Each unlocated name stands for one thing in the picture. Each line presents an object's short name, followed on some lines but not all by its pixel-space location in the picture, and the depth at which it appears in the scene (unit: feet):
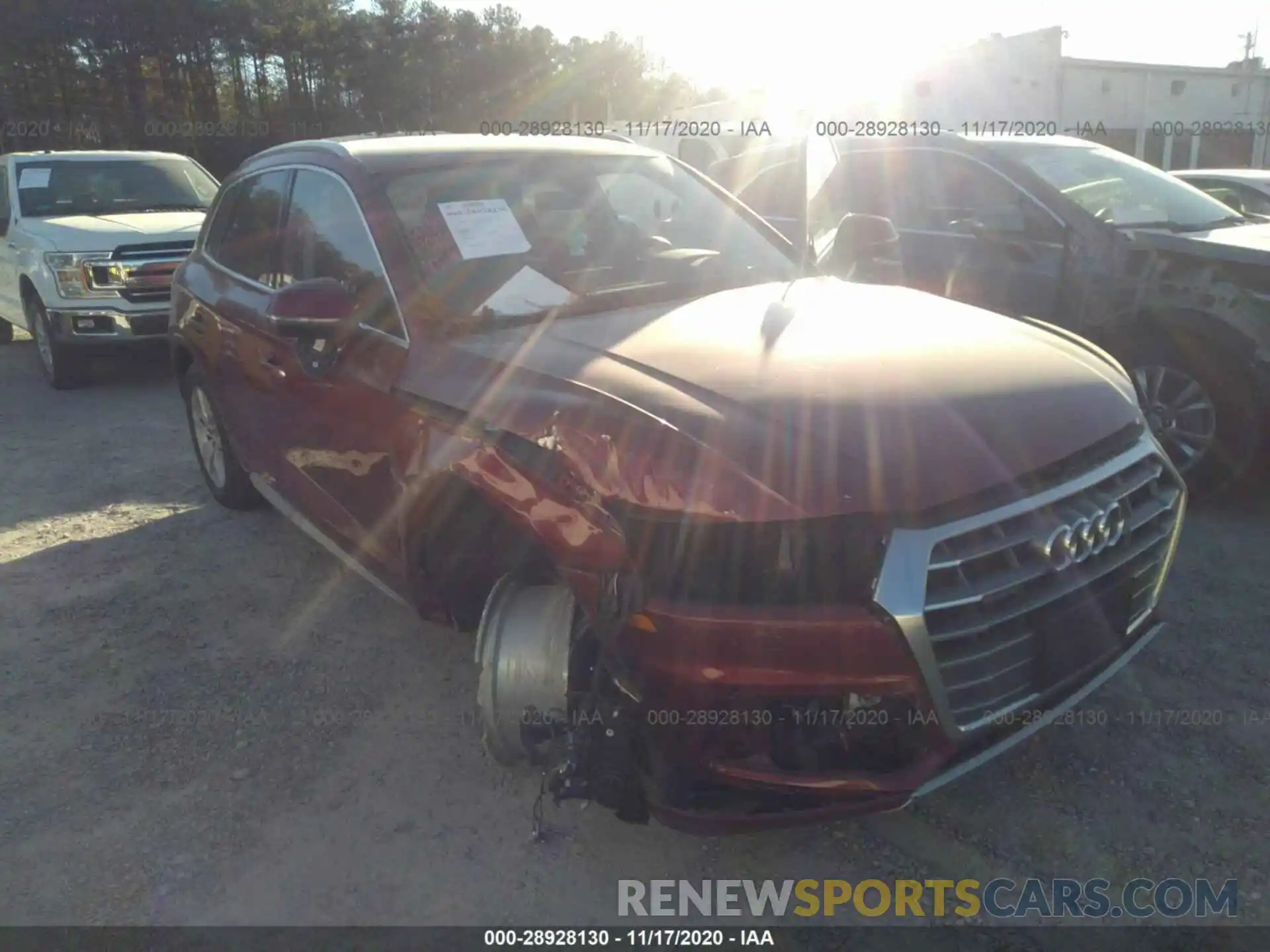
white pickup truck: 26.58
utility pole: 146.20
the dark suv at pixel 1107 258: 14.90
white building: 78.95
